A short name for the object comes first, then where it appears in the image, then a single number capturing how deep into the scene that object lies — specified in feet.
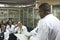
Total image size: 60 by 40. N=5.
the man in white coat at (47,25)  3.85
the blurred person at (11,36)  9.75
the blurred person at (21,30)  9.40
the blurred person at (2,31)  9.56
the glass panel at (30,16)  21.08
